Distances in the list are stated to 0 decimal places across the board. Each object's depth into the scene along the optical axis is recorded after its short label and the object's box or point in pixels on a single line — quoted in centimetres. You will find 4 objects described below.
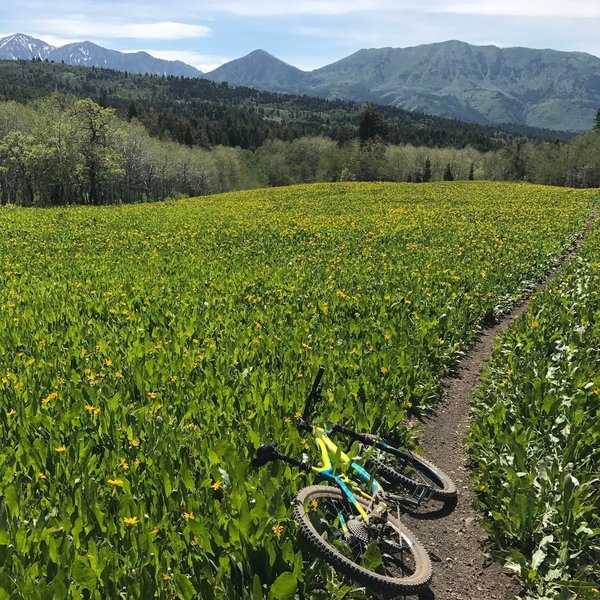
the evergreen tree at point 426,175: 8707
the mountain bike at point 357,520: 388
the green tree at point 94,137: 5006
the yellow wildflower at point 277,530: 404
